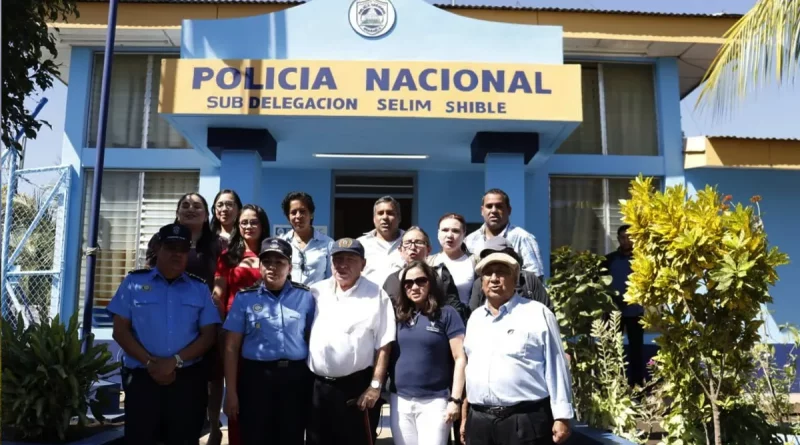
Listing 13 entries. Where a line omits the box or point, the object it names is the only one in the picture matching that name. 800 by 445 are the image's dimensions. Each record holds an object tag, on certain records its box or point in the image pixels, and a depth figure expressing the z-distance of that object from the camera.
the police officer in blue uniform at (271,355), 3.64
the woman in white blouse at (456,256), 4.33
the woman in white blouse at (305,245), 4.50
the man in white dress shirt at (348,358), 3.58
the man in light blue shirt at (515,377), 3.20
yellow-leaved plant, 4.06
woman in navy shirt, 3.53
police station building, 7.10
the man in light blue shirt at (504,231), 4.66
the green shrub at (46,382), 4.19
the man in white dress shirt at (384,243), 4.51
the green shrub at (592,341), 4.86
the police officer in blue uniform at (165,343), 3.66
